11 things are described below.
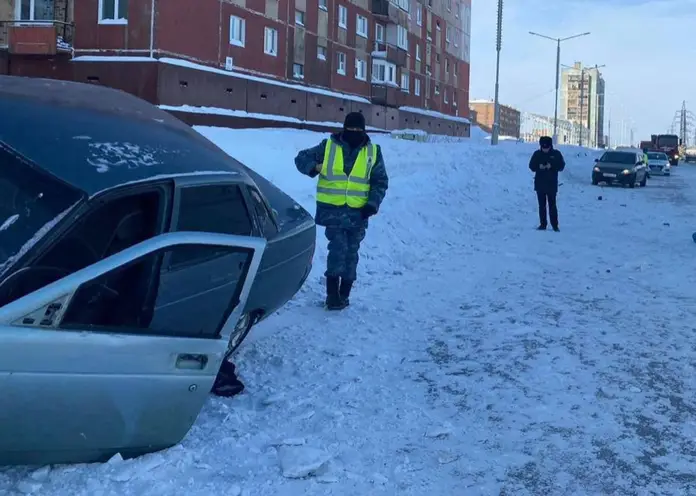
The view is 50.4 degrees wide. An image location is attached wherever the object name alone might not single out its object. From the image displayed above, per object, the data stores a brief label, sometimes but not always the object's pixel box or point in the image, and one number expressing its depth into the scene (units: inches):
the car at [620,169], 1050.1
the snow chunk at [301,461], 138.3
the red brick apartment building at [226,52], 980.6
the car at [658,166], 1535.4
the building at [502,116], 4783.5
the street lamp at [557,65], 1920.5
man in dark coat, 498.0
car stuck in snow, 113.8
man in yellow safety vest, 261.9
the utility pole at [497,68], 1455.2
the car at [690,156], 2600.1
